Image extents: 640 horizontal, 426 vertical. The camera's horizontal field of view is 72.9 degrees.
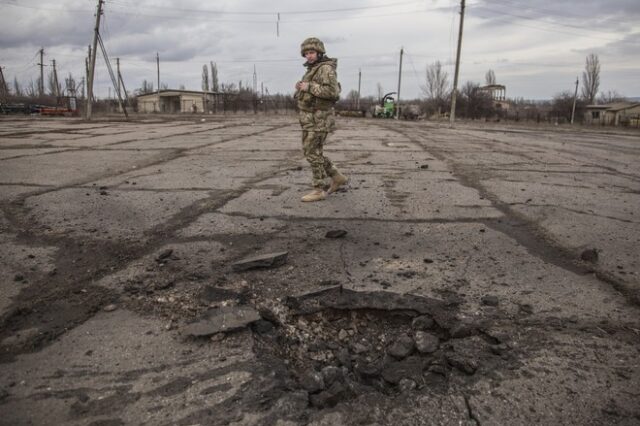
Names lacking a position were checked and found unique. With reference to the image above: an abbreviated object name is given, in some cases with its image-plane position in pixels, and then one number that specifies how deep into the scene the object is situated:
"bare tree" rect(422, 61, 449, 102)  62.75
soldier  4.17
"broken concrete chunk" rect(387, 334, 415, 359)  1.82
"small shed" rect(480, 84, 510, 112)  67.49
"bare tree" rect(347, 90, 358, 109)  78.70
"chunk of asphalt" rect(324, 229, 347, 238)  3.17
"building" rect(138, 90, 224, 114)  54.47
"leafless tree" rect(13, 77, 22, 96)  81.72
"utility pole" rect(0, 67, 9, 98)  41.16
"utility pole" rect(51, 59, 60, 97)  54.56
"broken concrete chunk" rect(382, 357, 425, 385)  1.67
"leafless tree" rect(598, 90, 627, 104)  77.20
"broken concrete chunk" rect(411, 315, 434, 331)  2.05
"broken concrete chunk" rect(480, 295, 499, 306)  2.18
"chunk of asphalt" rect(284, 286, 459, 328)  2.16
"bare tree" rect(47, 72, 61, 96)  54.50
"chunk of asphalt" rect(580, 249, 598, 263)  2.78
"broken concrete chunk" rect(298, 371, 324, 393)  1.59
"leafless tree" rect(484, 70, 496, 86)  78.38
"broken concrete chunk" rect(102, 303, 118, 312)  2.14
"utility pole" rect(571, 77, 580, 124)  45.62
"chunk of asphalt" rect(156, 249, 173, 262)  2.75
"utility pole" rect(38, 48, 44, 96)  58.47
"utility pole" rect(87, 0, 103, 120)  23.12
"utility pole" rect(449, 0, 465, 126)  23.62
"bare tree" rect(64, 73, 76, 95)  81.12
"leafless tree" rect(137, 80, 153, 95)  77.58
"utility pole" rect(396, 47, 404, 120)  36.06
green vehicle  36.16
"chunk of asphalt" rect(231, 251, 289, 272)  2.60
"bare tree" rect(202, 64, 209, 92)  75.12
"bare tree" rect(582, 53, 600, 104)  63.97
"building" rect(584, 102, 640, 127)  46.41
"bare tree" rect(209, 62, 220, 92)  74.56
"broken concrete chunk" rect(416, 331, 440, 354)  1.84
